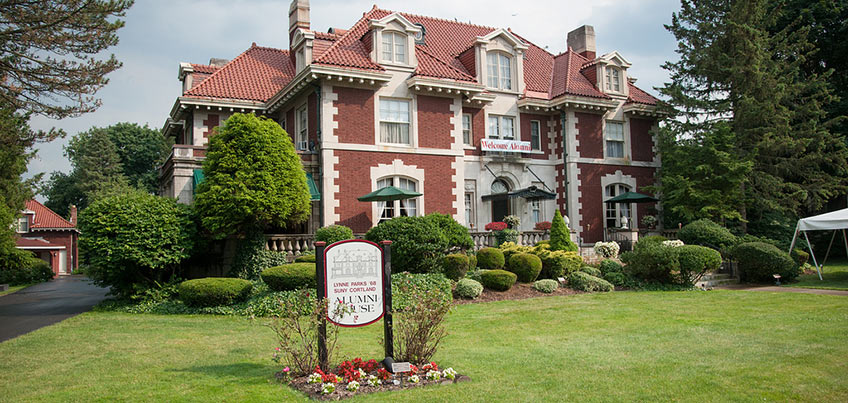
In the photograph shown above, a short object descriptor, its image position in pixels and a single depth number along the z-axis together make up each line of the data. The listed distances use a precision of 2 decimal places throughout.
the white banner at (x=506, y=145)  24.11
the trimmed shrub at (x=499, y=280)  15.54
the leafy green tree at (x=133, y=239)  14.62
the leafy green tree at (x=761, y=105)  24.05
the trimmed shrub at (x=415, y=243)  15.75
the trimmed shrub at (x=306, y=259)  16.25
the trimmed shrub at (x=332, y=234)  17.16
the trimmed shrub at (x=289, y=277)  13.70
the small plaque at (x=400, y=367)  7.12
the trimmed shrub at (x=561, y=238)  19.20
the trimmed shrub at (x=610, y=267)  17.88
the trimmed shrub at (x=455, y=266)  15.81
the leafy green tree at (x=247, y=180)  15.74
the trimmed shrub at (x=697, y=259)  16.52
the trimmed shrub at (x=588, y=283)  16.36
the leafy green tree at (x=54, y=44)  11.92
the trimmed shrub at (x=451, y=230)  16.55
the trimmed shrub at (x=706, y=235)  21.02
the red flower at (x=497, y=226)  21.44
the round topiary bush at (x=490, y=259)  17.19
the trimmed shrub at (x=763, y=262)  17.62
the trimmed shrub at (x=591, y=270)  17.70
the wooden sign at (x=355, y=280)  7.23
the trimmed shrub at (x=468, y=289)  14.79
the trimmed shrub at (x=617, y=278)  17.20
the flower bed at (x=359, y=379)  6.55
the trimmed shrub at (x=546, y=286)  15.89
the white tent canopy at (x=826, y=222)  17.42
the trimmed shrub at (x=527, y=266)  16.56
